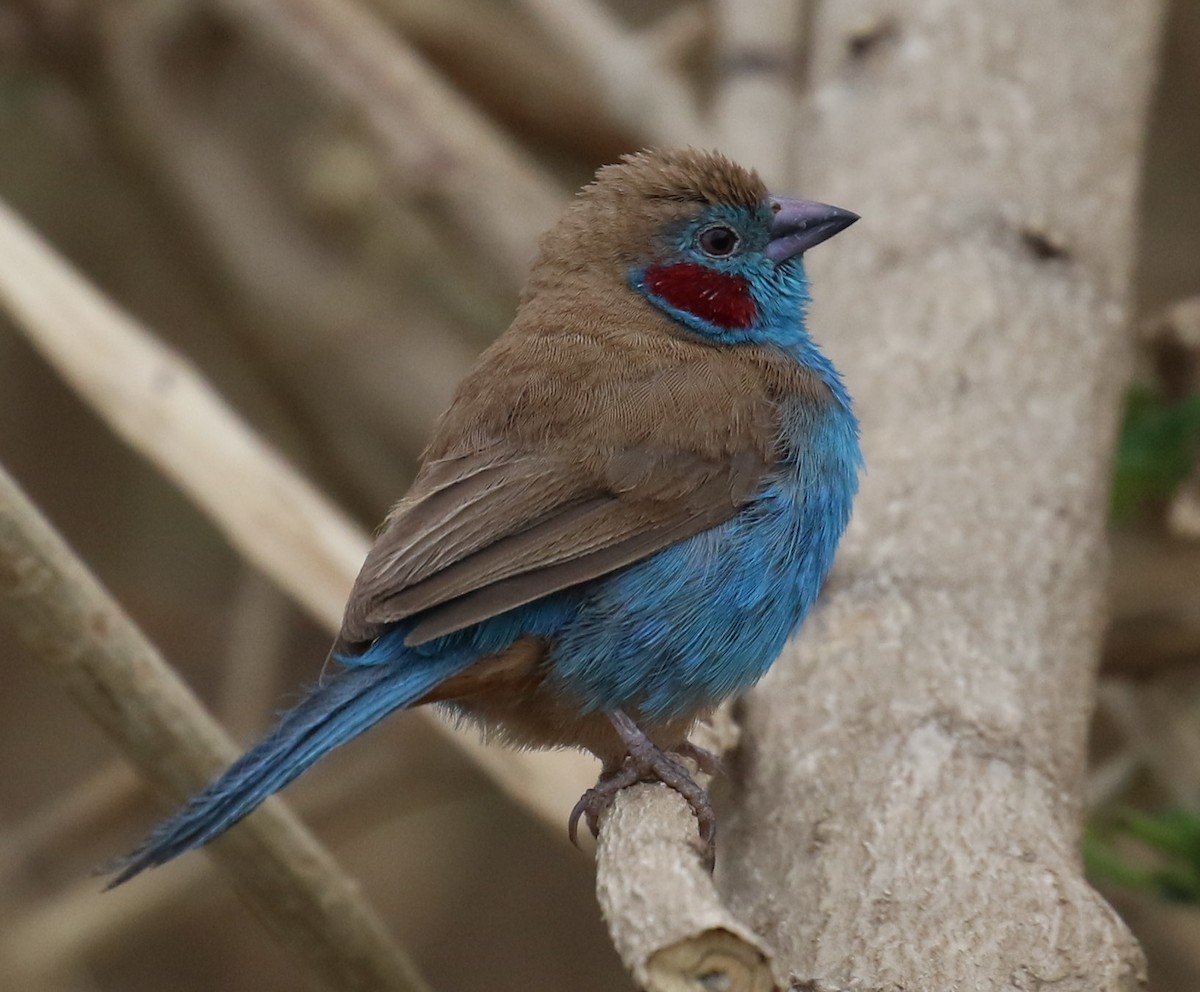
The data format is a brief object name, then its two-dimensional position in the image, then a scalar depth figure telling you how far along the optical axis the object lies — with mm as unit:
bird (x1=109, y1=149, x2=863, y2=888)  5273
